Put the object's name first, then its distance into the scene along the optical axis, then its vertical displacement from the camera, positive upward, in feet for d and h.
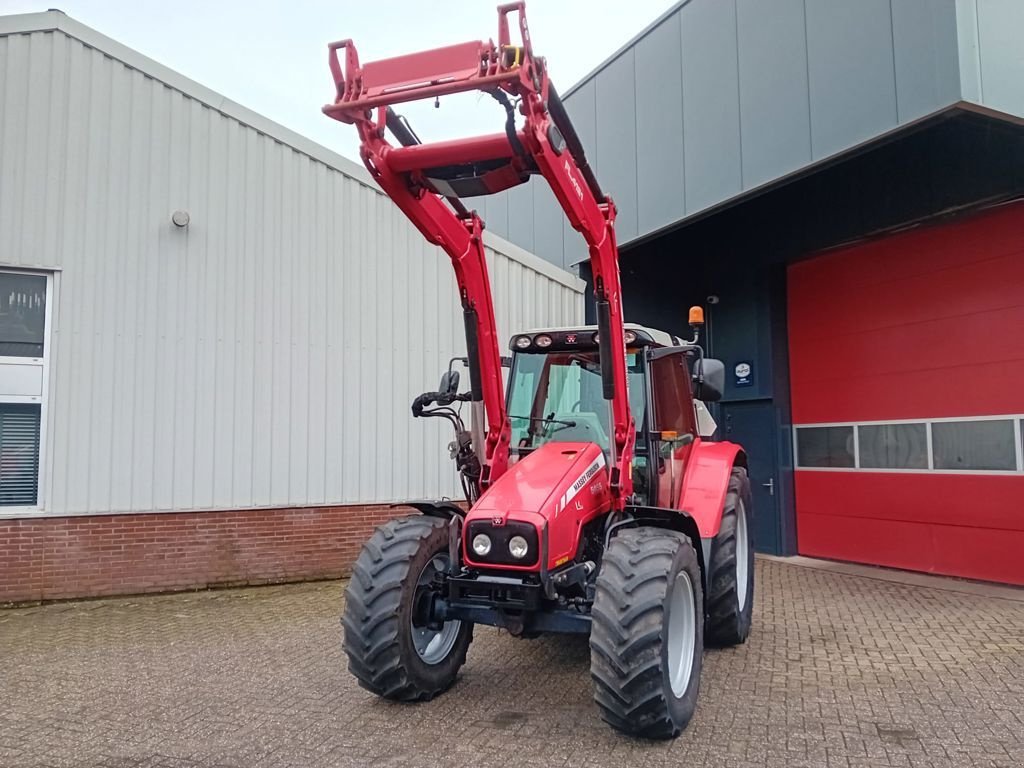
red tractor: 12.55 -1.15
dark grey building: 23.00 +7.91
